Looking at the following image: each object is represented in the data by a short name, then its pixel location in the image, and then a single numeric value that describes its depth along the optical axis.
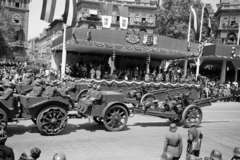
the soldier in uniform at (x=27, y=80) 11.71
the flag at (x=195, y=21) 25.42
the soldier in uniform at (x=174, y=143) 5.54
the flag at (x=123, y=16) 21.66
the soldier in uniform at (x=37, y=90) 8.16
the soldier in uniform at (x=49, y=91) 8.29
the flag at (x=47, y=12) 16.58
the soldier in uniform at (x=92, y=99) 8.76
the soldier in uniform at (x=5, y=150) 4.15
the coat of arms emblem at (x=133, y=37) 22.11
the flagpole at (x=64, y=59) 19.05
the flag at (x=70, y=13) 17.43
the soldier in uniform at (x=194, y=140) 6.19
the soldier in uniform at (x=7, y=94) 7.46
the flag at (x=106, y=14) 21.02
